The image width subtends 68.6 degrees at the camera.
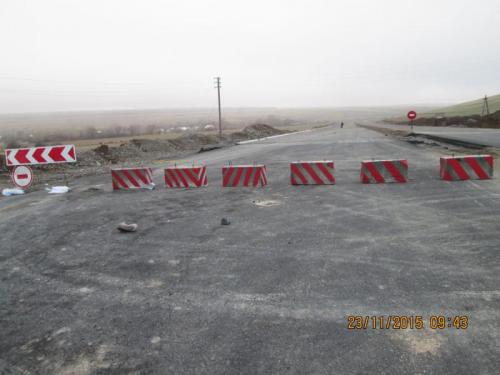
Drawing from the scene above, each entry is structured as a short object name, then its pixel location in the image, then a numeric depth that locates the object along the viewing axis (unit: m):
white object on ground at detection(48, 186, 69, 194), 12.75
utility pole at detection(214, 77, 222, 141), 53.65
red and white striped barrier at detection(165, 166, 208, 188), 12.65
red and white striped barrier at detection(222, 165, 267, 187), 12.21
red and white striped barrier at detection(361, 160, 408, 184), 11.84
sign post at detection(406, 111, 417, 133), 31.03
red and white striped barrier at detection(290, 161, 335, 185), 11.98
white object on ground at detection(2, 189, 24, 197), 12.64
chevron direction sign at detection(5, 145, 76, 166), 12.36
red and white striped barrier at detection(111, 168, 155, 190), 12.66
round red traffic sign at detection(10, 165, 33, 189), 13.02
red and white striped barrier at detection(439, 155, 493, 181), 11.80
